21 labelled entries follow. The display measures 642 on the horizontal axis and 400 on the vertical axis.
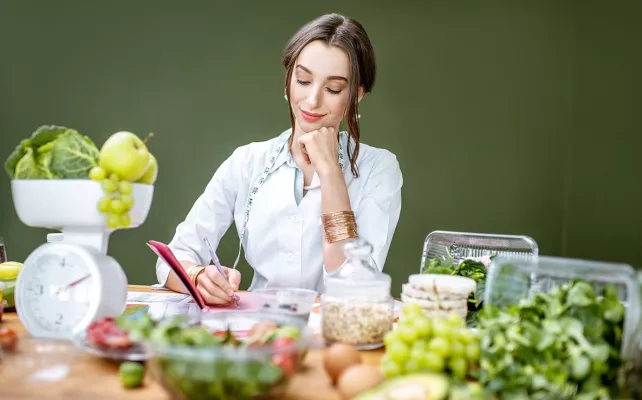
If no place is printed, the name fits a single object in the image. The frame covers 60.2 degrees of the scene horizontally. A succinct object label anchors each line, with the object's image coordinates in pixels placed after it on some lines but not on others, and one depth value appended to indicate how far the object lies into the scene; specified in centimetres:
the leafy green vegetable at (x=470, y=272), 135
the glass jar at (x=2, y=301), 134
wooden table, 87
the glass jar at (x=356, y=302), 110
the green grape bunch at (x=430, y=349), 89
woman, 196
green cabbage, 113
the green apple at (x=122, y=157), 110
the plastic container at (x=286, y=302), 127
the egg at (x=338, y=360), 92
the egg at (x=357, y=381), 85
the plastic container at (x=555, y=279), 87
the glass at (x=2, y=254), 194
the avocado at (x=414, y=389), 76
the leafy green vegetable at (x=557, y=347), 83
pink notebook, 134
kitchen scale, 111
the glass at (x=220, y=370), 75
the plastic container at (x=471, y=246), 179
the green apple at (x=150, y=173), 120
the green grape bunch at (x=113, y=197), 110
